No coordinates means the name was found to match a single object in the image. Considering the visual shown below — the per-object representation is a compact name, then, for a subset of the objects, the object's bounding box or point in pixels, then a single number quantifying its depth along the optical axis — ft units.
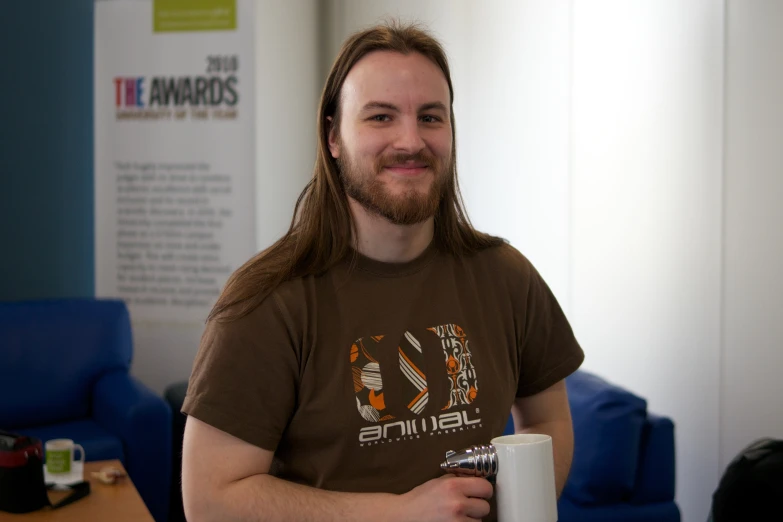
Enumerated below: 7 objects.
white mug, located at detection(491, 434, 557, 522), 4.00
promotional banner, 14.80
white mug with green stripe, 8.35
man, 4.30
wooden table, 7.30
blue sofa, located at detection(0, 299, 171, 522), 12.04
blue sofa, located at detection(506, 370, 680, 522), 8.02
